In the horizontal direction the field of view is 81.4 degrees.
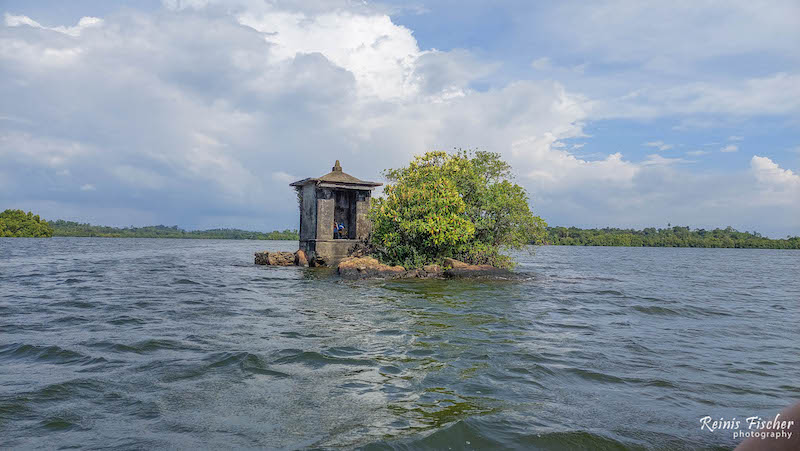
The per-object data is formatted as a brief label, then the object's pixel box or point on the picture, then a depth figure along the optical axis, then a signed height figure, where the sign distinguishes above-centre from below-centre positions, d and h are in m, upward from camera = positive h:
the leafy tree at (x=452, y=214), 18.52 +1.05
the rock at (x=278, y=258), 24.25 -1.12
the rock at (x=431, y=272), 18.44 -1.31
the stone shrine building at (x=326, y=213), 22.23 +1.23
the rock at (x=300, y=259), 23.51 -1.09
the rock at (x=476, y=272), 18.16 -1.26
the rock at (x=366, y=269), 17.98 -1.23
